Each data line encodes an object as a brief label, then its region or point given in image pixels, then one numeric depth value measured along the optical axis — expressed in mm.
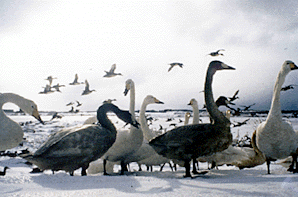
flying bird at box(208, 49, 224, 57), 12625
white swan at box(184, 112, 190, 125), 9036
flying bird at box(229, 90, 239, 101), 10574
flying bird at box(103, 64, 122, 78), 14770
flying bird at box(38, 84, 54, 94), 17761
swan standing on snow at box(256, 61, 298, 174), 4420
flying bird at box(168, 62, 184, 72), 14330
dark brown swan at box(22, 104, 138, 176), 4078
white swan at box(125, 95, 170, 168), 5813
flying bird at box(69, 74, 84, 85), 17805
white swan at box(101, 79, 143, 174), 5273
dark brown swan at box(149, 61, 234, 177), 3975
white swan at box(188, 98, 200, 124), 7055
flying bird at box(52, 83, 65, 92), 18688
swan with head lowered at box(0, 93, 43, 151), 4973
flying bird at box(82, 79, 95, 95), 17122
